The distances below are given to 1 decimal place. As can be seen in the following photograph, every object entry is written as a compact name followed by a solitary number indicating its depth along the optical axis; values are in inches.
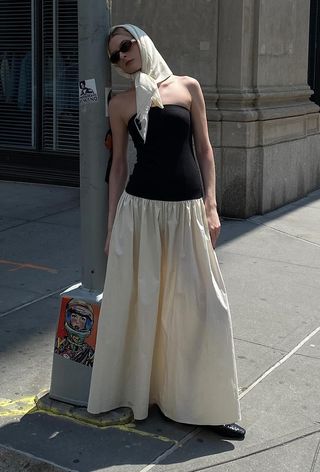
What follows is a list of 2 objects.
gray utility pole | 149.3
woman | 146.3
